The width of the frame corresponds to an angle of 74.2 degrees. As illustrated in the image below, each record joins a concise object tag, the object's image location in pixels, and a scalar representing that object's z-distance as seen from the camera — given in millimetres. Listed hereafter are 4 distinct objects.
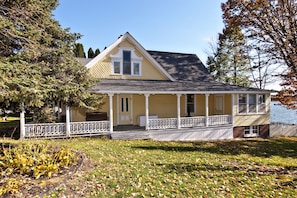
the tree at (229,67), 29562
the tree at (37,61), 5105
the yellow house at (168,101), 13219
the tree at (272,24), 13109
